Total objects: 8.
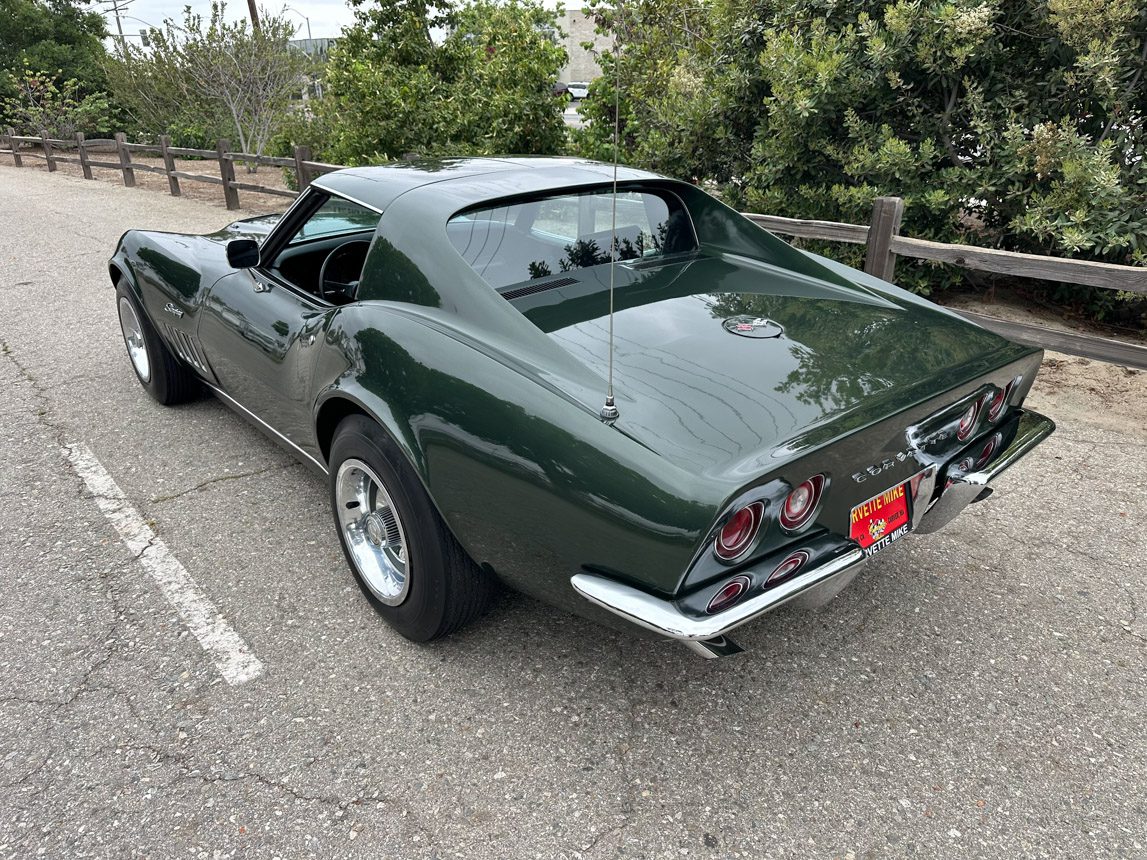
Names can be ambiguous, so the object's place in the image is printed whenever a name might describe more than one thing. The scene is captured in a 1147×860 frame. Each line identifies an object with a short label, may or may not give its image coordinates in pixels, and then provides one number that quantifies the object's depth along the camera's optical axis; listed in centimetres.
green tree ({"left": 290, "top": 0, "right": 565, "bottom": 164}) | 854
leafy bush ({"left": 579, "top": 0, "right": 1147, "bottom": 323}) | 486
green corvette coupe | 186
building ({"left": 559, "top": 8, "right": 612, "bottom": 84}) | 3289
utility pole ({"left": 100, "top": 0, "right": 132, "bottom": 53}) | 2584
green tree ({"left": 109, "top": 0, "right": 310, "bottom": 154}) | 1537
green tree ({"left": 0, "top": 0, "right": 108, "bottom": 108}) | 2384
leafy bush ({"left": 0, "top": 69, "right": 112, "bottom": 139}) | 2069
